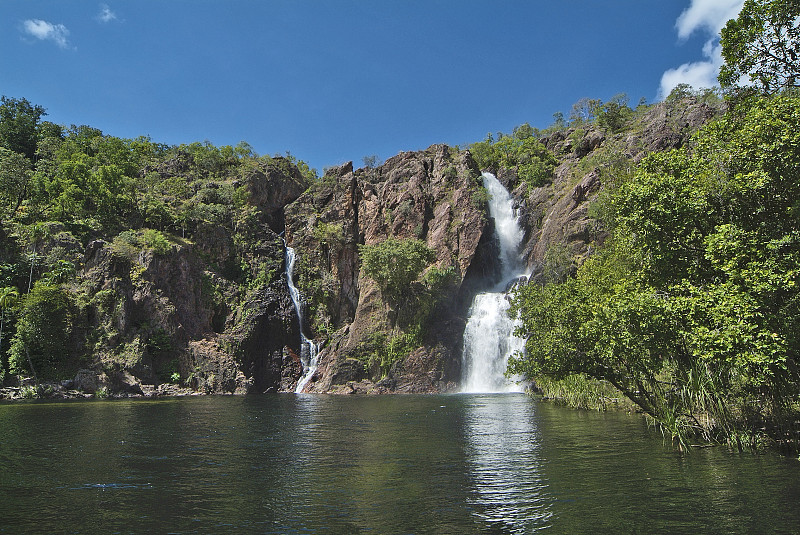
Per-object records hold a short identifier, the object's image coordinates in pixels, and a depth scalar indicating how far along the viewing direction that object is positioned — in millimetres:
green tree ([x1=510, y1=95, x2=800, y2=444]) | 12836
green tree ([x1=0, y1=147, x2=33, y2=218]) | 70188
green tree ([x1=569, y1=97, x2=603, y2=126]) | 101362
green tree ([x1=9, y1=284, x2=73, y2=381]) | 50406
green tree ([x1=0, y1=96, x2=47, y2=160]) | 90562
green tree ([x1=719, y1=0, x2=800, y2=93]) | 14539
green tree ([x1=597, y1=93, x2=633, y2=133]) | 83688
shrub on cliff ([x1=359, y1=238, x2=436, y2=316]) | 62562
